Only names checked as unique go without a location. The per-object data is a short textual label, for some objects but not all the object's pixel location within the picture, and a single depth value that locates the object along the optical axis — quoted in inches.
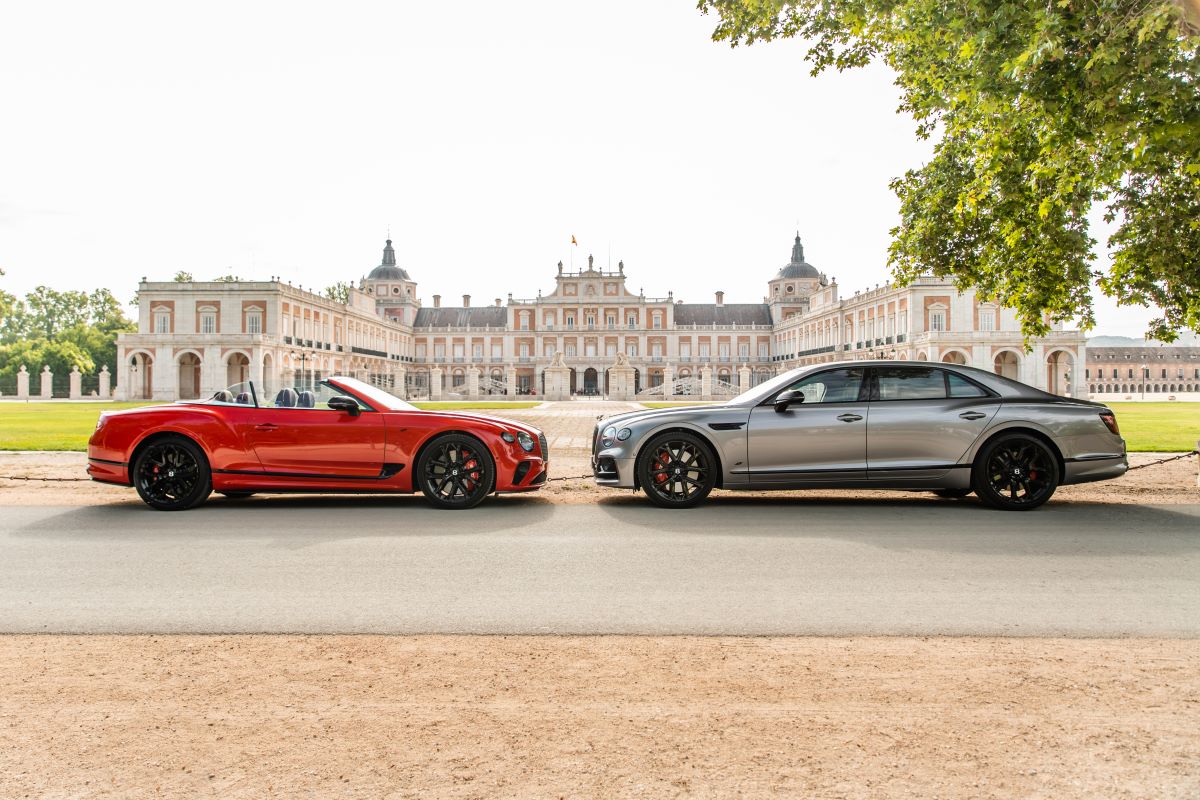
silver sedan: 304.2
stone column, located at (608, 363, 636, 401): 2421.1
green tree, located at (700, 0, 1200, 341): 283.0
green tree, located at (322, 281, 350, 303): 3756.6
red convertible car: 304.2
